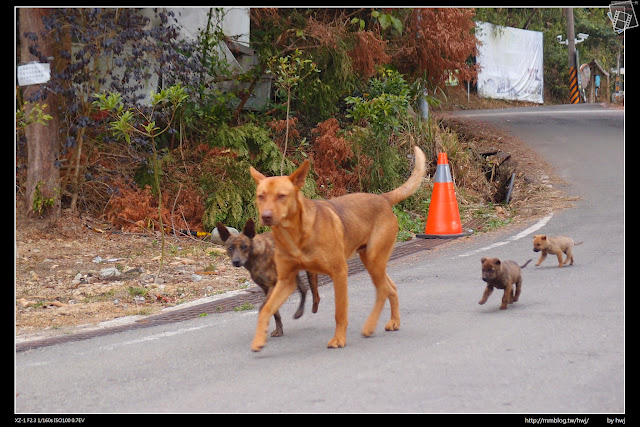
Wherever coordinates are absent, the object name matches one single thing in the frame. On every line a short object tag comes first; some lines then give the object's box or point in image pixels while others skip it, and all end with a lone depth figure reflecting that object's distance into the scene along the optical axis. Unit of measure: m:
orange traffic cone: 12.45
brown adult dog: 5.98
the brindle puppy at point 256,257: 6.99
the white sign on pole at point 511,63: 42.97
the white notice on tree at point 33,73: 11.48
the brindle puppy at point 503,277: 7.41
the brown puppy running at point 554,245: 9.42
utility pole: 45.69
